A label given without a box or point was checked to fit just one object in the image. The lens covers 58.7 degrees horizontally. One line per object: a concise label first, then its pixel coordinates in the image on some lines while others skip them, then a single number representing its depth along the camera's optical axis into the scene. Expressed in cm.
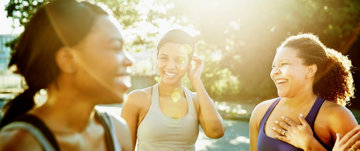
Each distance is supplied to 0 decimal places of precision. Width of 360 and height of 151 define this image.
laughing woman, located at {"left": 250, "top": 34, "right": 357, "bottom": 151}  241
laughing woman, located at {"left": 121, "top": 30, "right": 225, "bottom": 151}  258
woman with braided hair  133
